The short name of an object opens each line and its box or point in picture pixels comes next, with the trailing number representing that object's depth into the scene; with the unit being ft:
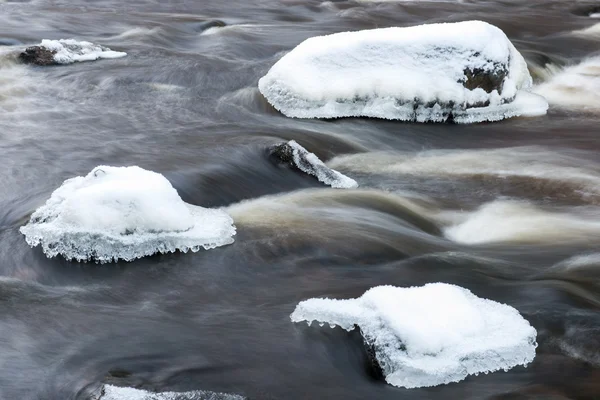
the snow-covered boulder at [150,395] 19.10
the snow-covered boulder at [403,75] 42.93
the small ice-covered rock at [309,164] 34.65
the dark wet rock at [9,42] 57.52
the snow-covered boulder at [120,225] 26.18
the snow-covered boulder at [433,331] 20.08
